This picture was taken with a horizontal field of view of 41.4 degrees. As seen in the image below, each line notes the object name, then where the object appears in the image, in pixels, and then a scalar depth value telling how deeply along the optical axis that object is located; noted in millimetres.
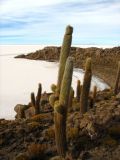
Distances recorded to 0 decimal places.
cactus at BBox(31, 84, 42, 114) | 6584
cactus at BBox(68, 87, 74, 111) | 5825
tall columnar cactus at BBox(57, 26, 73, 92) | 5404
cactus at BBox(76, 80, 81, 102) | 6559
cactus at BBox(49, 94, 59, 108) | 5503
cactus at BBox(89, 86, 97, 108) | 6364
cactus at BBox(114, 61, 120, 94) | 7563
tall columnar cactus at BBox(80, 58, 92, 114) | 5050
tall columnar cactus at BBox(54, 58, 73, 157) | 4080
